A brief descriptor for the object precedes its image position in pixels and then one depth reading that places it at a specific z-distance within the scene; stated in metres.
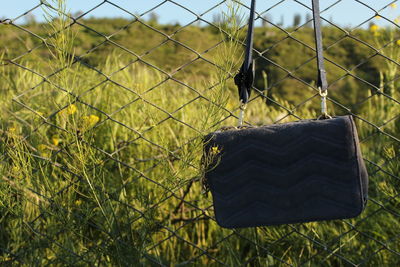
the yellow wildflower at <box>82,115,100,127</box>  2.06
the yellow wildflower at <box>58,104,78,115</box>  2.02
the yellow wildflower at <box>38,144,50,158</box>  2.44
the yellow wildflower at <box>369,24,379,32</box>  3.68
